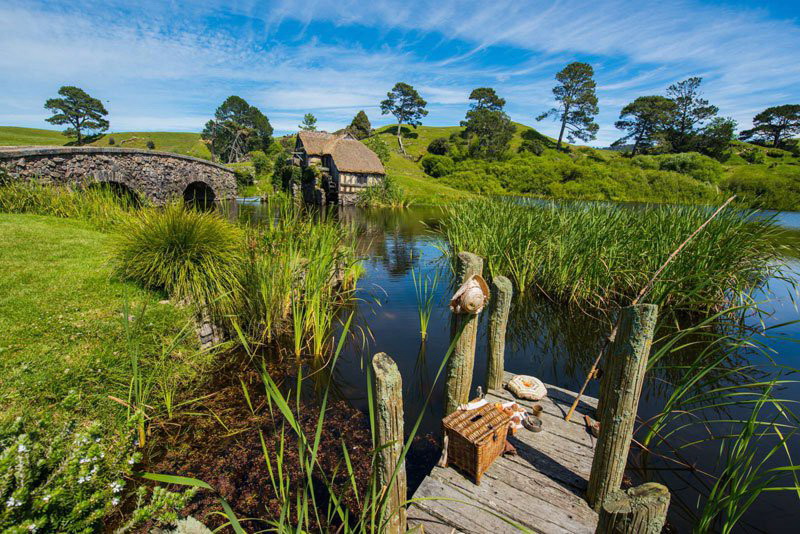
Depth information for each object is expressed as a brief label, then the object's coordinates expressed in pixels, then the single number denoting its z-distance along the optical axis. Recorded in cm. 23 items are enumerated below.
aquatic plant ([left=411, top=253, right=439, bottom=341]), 618
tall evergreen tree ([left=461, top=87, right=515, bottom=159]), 5650
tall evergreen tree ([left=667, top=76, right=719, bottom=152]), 5388
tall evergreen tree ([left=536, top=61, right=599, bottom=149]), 5919
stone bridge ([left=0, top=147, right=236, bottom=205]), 1190
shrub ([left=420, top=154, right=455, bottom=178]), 5250
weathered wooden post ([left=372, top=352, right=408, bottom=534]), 219
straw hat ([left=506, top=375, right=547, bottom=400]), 407
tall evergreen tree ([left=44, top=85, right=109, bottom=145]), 6644
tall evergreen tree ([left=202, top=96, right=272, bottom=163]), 6231
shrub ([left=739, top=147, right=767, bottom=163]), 4803
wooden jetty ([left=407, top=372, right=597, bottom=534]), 256
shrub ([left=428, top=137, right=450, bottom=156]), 6012
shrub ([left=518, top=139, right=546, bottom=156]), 5975
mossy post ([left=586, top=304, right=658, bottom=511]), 225
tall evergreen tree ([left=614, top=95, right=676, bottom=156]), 5709
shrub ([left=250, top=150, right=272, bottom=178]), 4353
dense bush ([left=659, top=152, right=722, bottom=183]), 4138
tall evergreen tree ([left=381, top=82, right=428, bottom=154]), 7438
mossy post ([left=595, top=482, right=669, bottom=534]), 141
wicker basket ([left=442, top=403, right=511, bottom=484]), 284
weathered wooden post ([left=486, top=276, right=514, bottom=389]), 390
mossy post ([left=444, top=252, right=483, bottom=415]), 366
